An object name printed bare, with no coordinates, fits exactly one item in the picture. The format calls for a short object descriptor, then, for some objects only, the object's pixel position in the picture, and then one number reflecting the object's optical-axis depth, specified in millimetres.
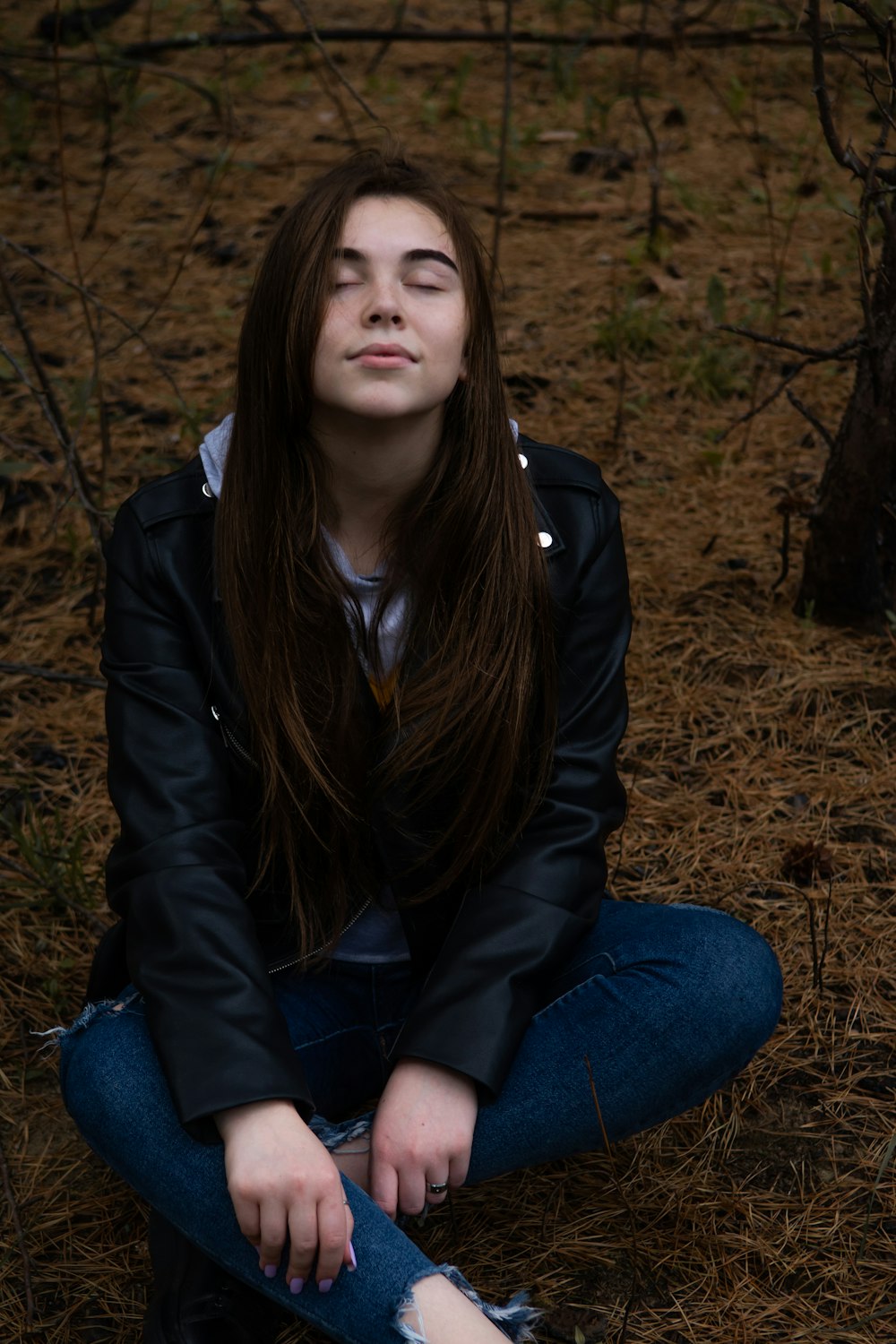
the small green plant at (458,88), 4961
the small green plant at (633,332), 3834
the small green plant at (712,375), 3697
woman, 1664
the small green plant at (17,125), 4898
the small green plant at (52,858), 2342
